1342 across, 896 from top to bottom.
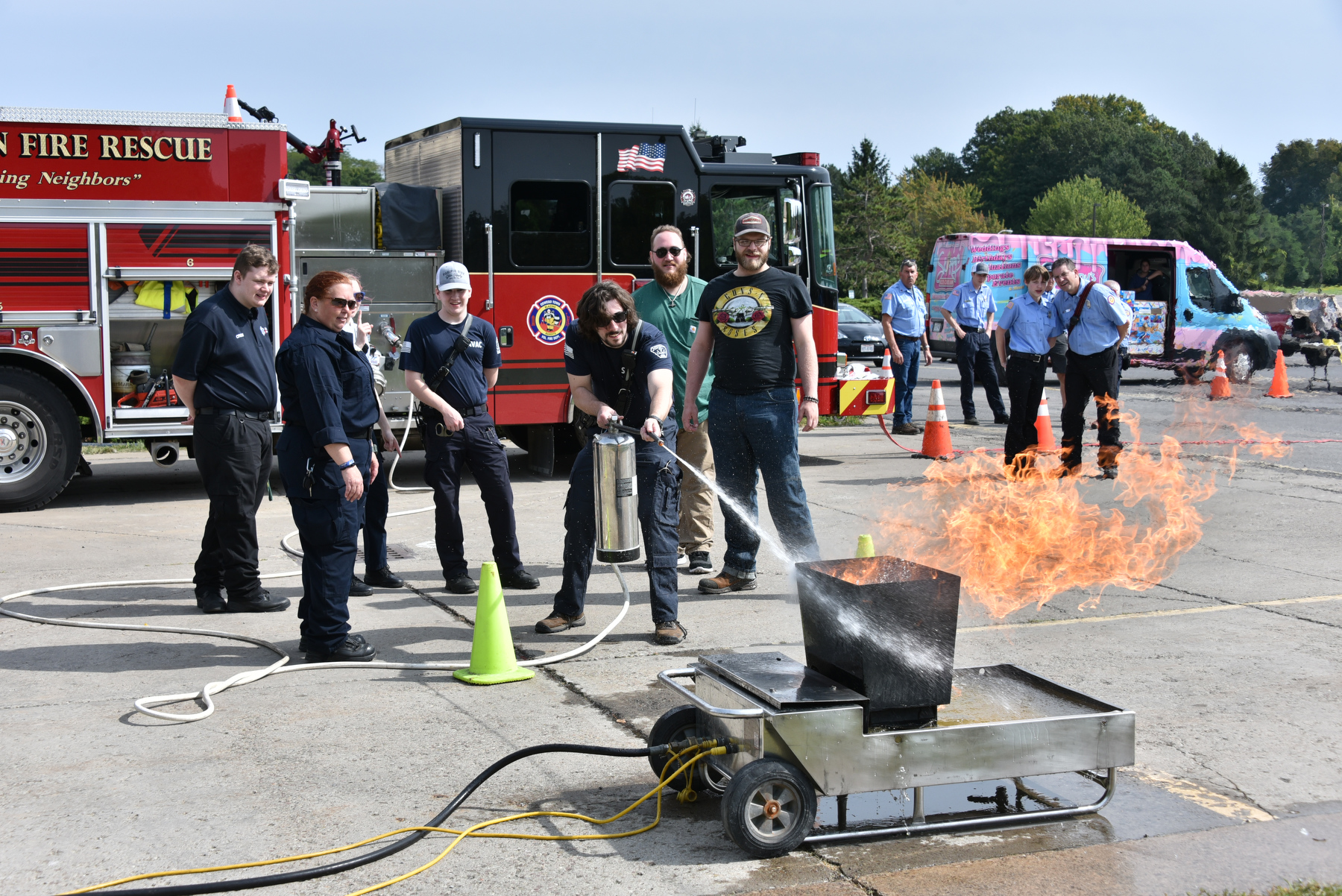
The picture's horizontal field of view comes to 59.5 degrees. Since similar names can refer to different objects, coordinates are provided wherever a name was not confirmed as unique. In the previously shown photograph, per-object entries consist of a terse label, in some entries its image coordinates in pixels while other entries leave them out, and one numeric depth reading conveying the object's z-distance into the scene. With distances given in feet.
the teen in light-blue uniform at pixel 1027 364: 36.65
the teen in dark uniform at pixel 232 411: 21.12
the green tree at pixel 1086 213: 314.76
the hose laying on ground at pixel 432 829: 10.69
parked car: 55.31
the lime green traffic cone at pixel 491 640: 17.47
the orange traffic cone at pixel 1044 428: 37.81
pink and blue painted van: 77.56
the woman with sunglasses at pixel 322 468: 17.74
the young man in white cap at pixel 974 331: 52.06
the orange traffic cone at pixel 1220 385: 67.51
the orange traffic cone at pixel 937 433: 42.09
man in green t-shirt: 22.71
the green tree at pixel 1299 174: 440.04
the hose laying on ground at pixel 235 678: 15.79
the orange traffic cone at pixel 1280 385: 69.21
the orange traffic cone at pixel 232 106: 33.09
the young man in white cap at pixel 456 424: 22.90
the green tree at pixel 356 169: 206.38
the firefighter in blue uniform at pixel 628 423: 19.51
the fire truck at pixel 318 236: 31.55
